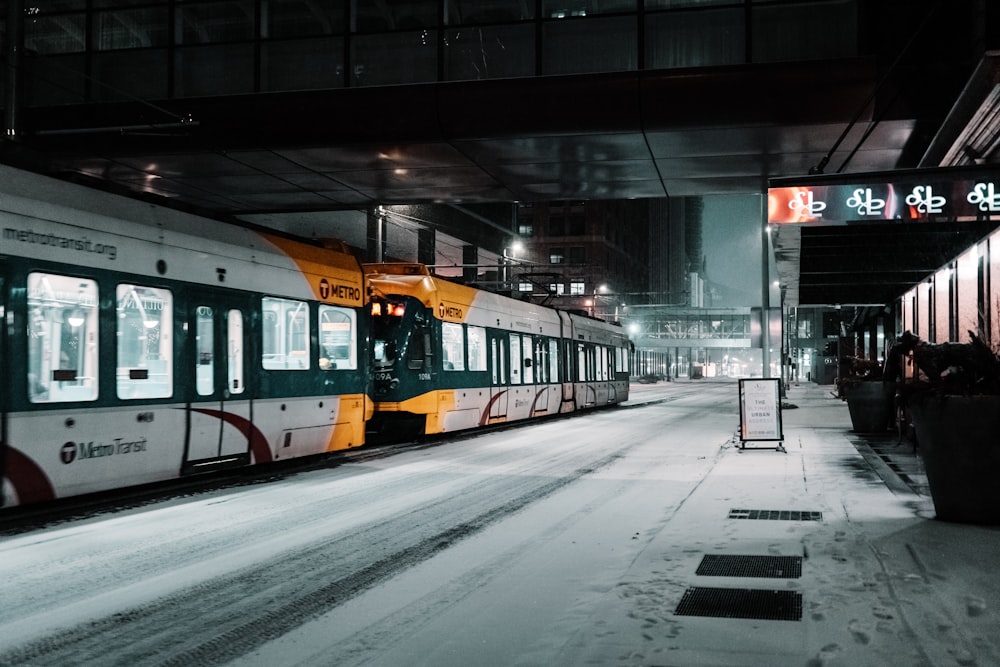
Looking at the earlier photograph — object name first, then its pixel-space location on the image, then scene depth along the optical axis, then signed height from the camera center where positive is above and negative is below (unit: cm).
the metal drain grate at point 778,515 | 1005 -164
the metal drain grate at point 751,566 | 740 -163
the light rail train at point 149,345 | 958 +20
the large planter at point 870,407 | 2200 -107
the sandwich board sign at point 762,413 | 1800 -98
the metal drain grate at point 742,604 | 623 -163
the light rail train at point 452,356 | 1983 +12
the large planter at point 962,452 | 875 -85
